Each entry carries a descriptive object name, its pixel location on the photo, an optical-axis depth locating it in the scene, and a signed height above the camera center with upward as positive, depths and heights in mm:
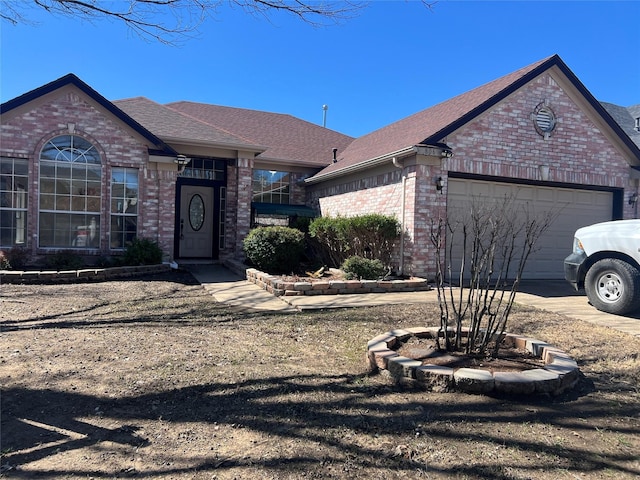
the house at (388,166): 10242 +1798
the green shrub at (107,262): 10807 -842
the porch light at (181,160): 11656 +1944
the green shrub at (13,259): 9766 -743
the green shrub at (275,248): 10391 -352
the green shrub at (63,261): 10258 -816
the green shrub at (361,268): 9312 -712
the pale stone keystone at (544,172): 10914 +1758
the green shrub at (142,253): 10938 -586
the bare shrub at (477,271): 4277 -546
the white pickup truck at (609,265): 6648 -377
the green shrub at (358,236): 10062 +9
